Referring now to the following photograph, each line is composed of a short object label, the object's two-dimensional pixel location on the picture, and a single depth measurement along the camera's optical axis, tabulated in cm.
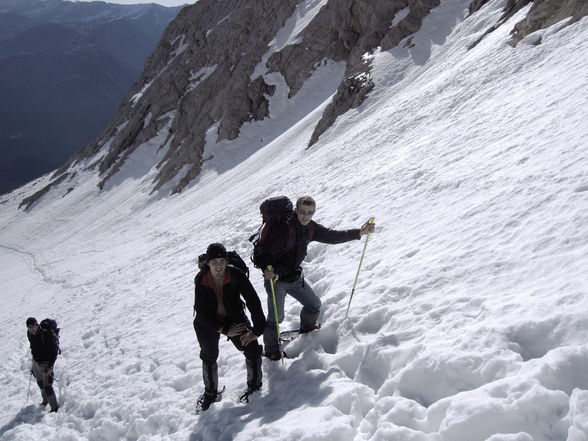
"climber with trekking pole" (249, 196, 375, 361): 538
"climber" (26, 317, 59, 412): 885
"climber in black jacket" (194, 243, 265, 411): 529
